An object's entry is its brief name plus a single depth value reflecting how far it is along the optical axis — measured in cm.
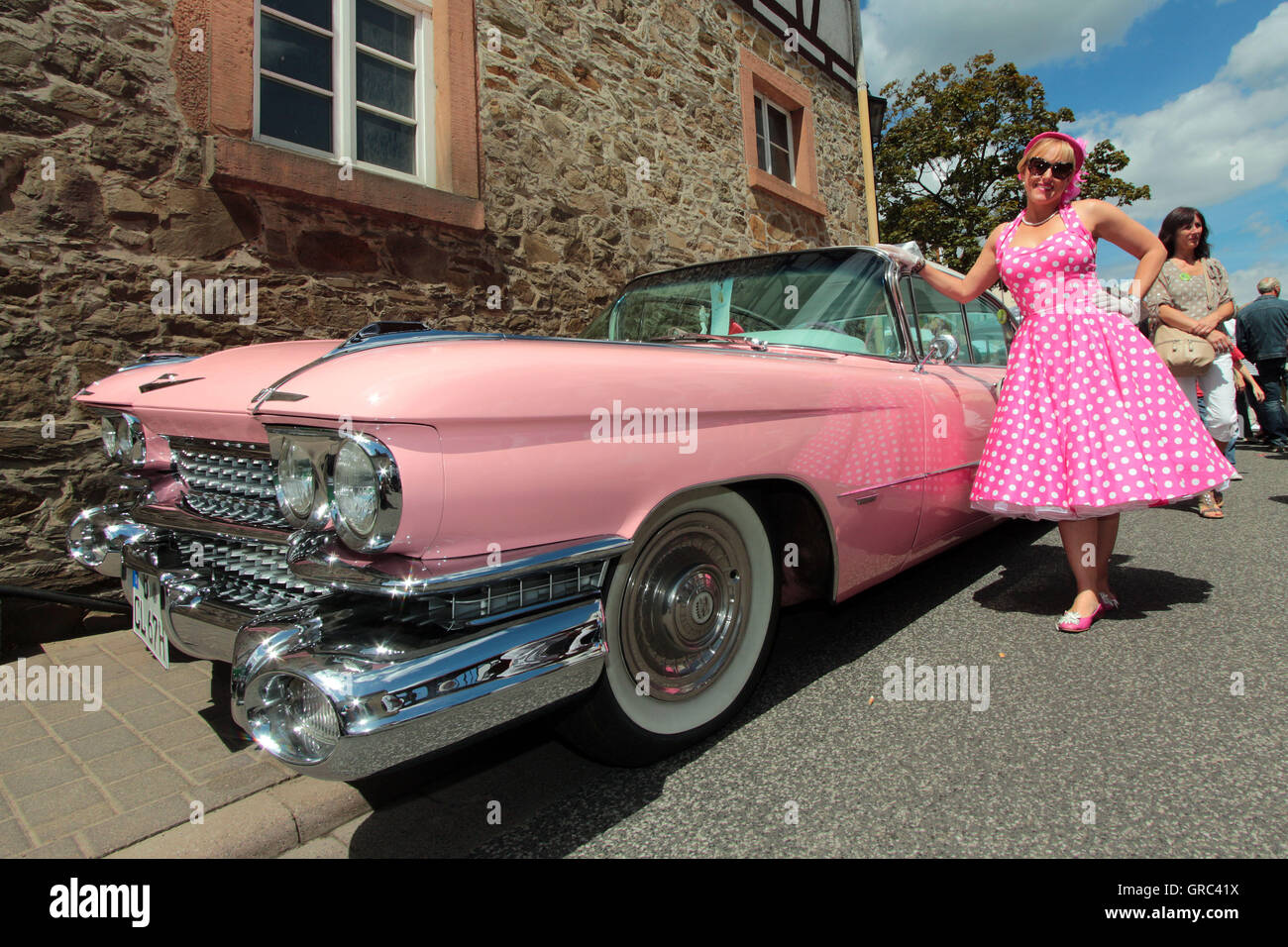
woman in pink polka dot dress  259
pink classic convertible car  127
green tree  1927
